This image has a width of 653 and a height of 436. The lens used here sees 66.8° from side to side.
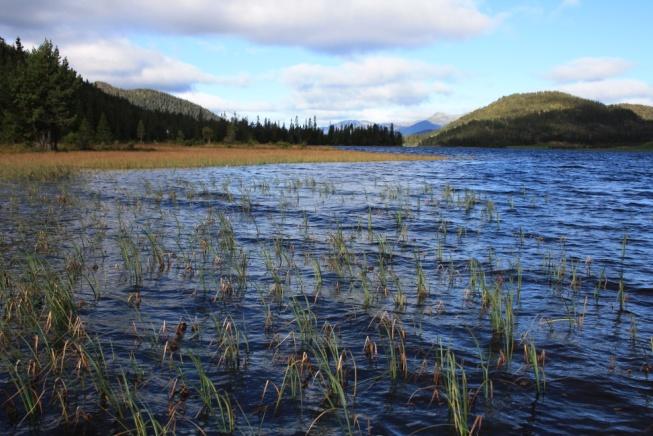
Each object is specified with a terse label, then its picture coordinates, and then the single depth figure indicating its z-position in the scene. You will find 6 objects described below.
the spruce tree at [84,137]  68.62
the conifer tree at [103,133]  75.19
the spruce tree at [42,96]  62.91
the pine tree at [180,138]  107.89
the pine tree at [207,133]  127.62
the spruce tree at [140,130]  107.19
